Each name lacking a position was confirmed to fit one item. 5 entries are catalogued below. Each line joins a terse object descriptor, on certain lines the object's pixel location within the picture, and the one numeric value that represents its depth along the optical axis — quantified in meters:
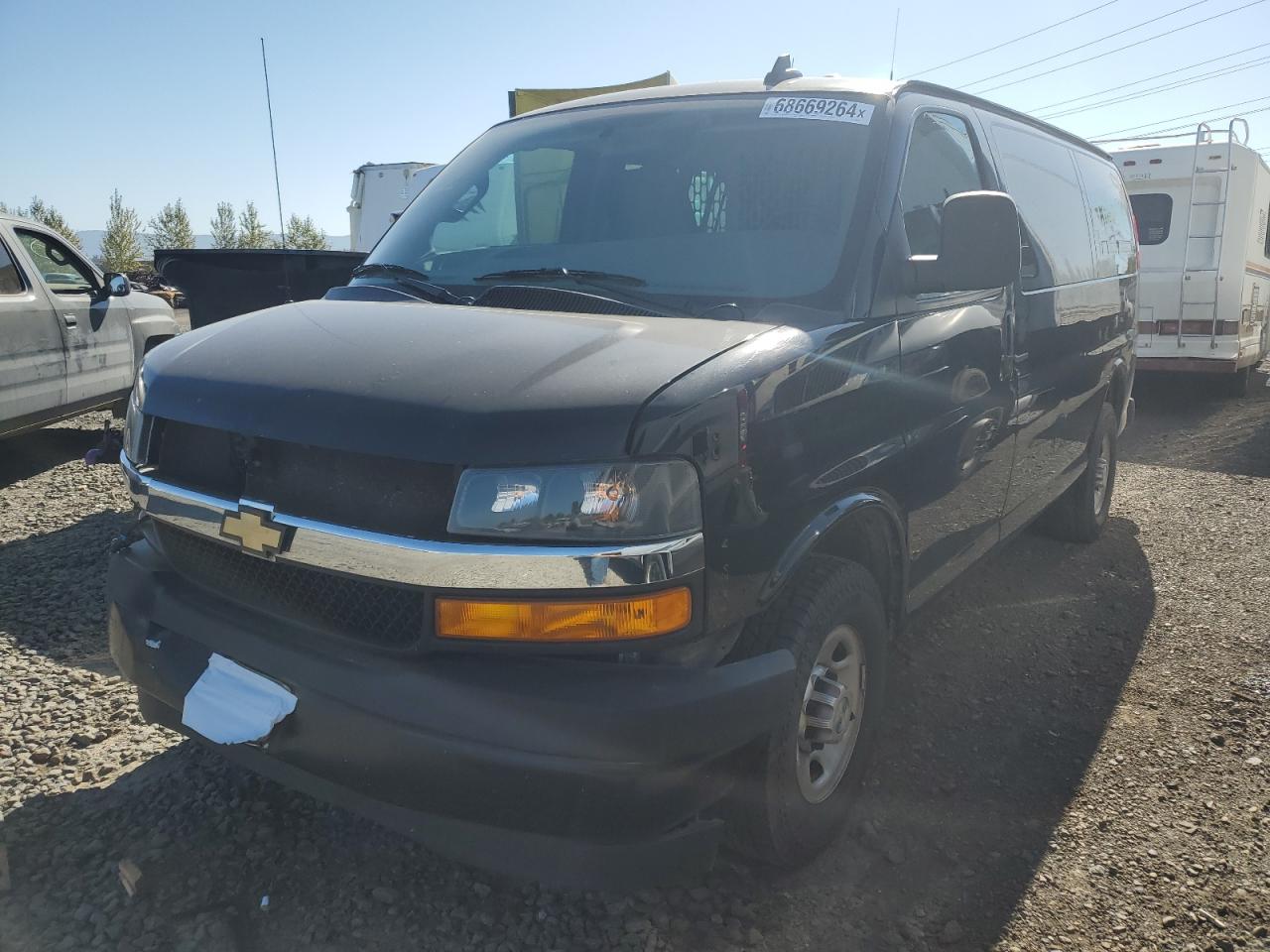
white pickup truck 6.00
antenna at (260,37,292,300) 4.52
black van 1.84
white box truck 17.06
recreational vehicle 9.61
